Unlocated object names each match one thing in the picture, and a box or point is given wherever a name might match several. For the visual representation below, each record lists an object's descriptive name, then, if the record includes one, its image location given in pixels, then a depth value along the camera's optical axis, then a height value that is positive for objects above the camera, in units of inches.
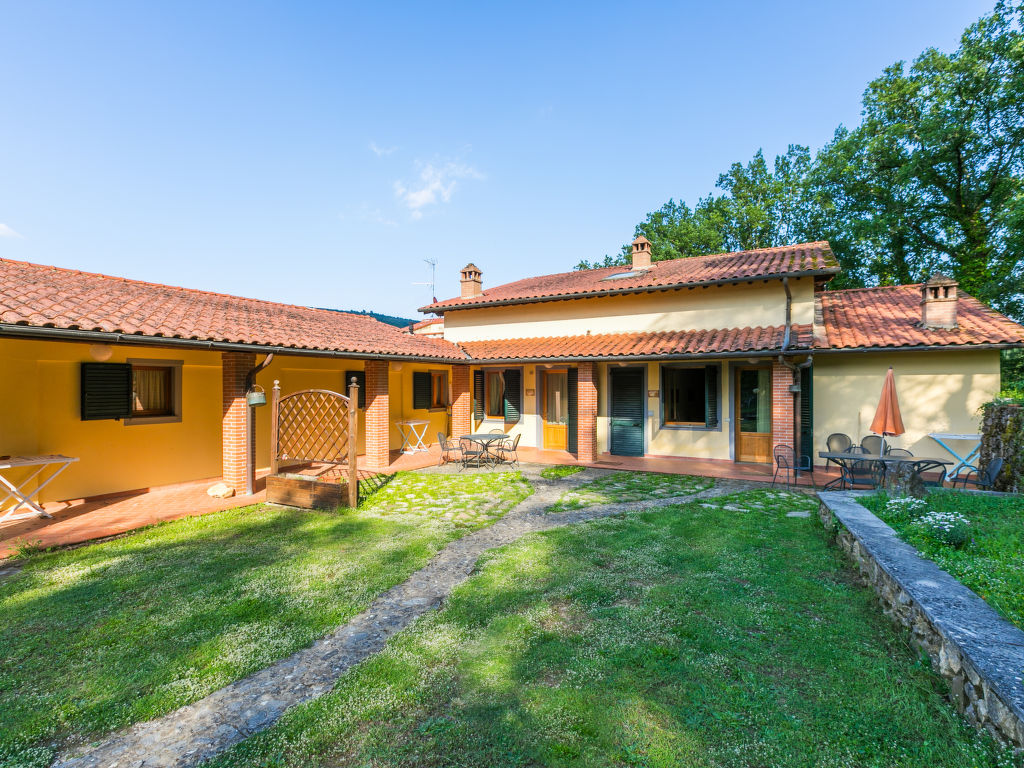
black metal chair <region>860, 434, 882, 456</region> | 387.5 -54.4
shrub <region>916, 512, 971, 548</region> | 171.0 -58.6
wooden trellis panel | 286.4 -31.5
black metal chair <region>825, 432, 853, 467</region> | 394.0 -53.4
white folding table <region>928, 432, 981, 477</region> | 343.9 -55.5
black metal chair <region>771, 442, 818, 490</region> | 368.3 -67.4
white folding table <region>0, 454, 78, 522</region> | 237.5 -55.3
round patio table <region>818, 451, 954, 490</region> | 301.7 -53.3
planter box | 287.1 -70.6
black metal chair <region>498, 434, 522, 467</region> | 461.2 -77.5
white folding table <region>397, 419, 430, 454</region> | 527.5 -61.2
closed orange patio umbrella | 304.7 -22.4
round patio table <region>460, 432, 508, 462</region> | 457.4 -58.5
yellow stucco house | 287.7 +19.1
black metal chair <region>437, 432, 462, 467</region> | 458.8 -67.4
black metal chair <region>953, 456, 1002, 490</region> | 278.2 -60.5
